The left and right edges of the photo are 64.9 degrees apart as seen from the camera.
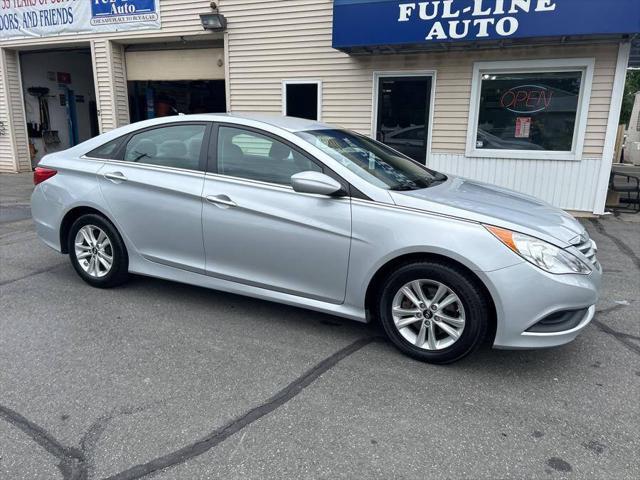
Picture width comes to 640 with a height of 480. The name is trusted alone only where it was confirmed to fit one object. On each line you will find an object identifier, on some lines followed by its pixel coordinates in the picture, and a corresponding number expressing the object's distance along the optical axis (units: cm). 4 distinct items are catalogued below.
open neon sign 806
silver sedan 305
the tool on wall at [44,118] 1373
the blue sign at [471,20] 677
